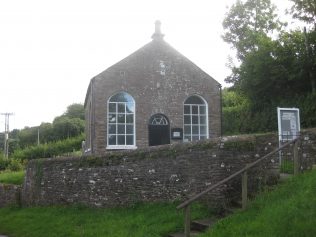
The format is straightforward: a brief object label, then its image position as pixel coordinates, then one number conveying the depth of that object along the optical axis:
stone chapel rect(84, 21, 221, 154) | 18.11
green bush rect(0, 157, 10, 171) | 26.55
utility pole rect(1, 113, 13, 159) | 50.28
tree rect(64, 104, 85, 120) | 62.08
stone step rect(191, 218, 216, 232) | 7.66
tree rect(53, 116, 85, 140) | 53.50
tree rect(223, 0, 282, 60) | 27.00
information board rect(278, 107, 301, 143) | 11.87
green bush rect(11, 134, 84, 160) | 29.30
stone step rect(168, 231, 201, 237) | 7.46
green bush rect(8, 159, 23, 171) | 24.72
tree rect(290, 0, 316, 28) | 18.85
